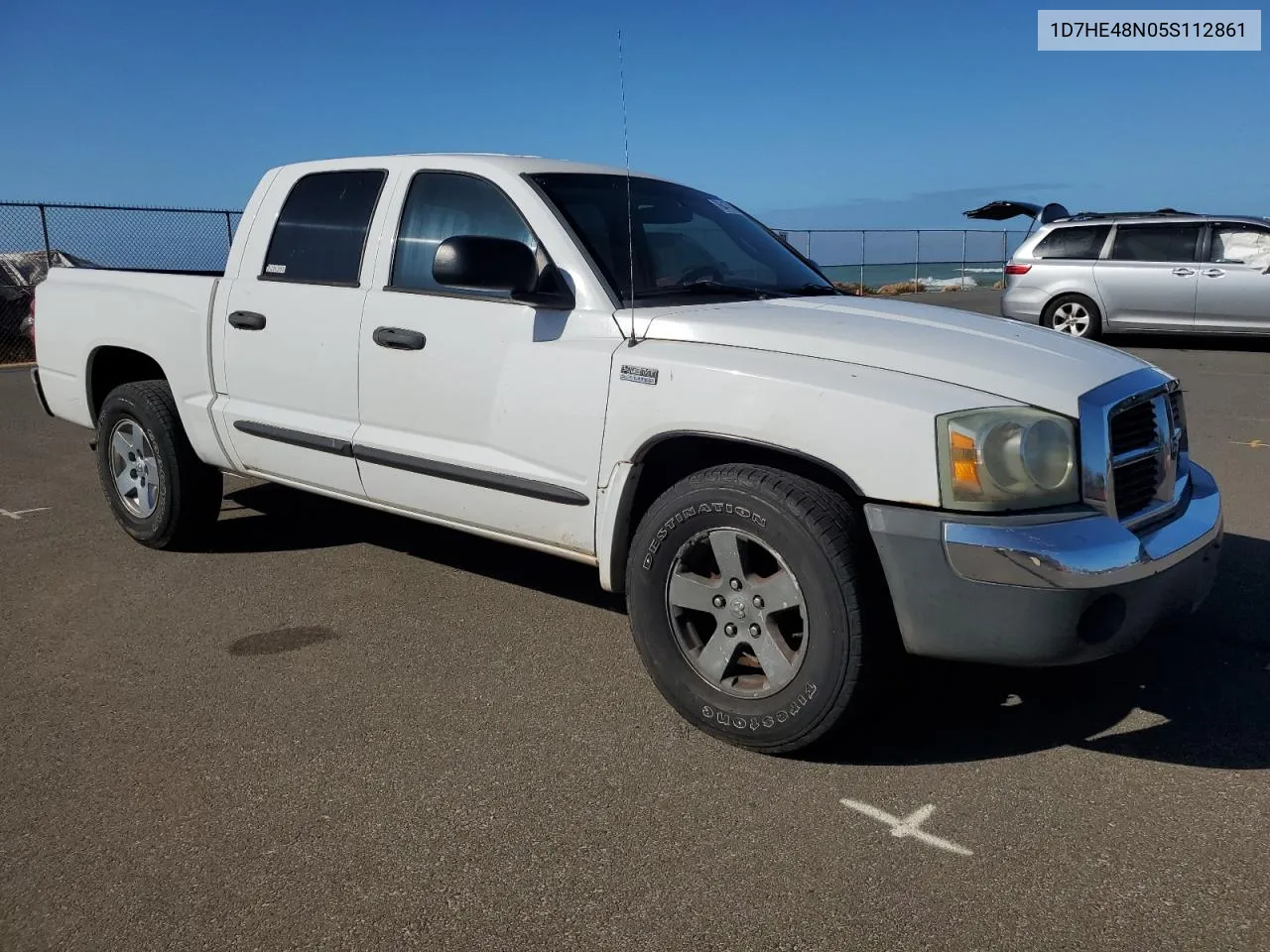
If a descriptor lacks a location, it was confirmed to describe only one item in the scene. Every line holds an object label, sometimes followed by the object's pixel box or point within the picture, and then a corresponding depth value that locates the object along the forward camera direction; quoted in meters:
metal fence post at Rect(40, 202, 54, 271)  16.48
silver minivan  13.40
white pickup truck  3.04
